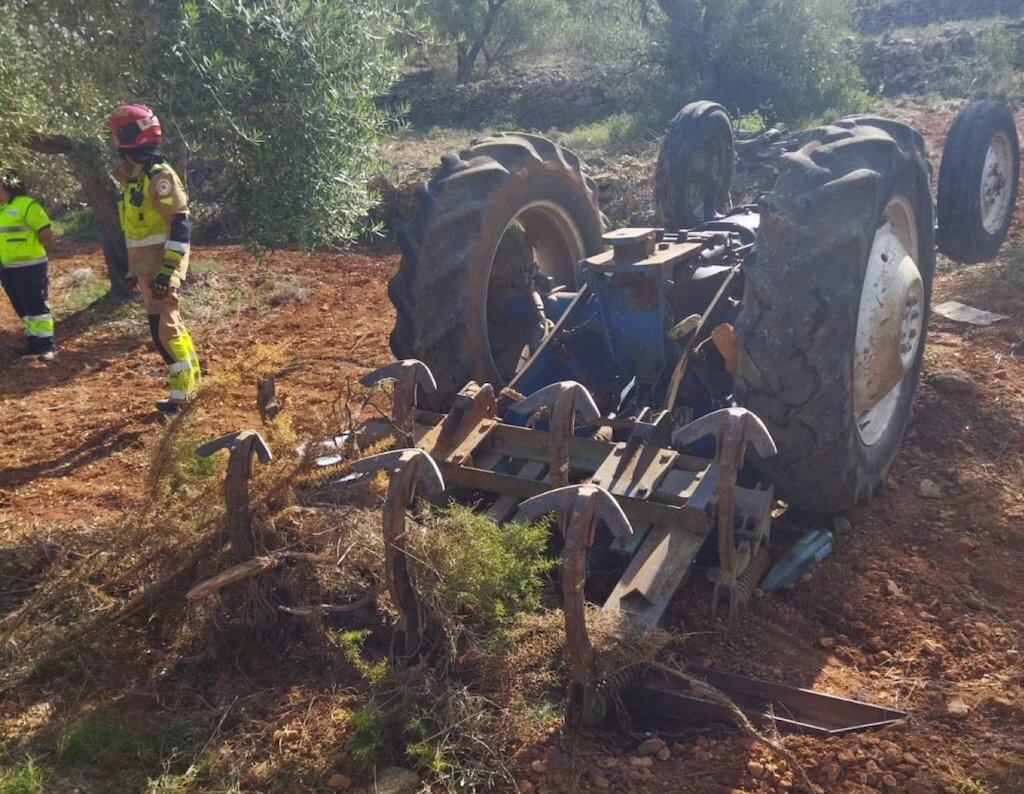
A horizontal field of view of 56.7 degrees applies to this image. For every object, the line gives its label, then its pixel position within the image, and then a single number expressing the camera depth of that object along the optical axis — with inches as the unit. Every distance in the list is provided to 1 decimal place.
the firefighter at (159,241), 243.9
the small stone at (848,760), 109.3
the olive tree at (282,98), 208.2
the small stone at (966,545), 162.1
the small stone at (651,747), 113.2
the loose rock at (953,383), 215.2
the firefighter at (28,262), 325.1
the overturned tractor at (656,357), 127.0
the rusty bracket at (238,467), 133.6
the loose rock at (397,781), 109.1
